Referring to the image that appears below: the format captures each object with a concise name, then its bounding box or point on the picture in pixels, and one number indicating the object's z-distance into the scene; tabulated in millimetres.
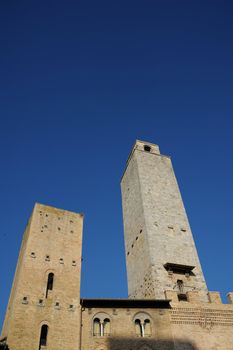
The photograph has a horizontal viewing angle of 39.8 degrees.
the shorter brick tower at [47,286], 15766
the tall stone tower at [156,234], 21797
